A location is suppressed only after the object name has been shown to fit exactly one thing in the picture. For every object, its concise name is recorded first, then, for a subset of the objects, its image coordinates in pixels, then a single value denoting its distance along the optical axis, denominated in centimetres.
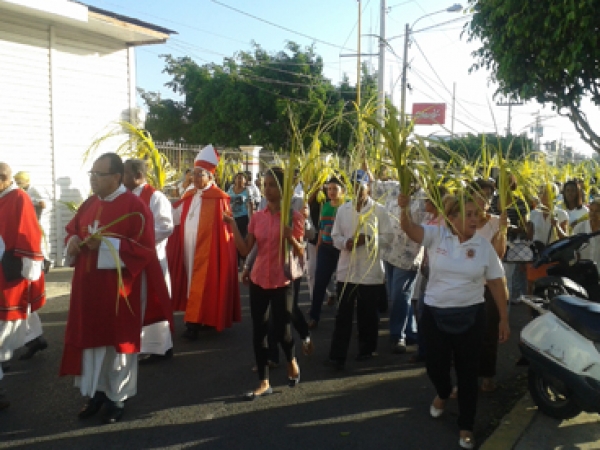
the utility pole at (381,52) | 1827
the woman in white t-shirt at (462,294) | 384
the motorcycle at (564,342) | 370
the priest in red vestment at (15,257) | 478
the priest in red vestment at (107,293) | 414
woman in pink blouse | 459
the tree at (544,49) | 715
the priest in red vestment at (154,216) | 547
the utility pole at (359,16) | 1201
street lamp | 1917
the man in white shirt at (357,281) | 531
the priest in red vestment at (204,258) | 627
